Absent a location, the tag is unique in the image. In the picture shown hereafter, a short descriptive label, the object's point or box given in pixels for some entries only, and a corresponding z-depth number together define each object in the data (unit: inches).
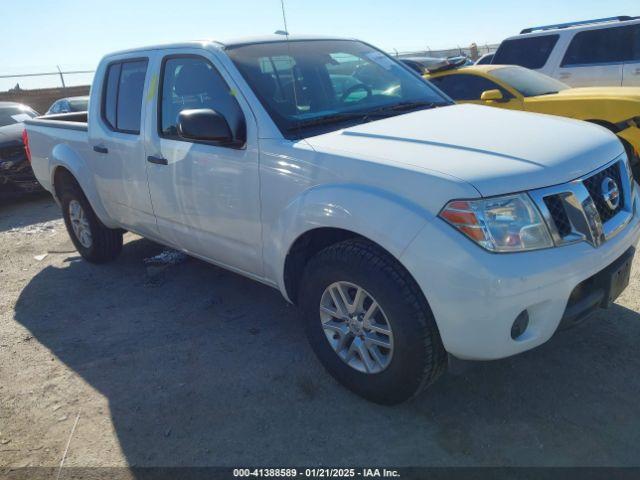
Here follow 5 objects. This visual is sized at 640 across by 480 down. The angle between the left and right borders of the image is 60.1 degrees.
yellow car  227.5
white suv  328.8
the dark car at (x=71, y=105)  450.3
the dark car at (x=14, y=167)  319.6
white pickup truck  89.4
